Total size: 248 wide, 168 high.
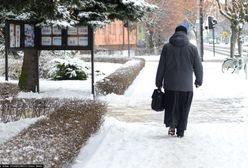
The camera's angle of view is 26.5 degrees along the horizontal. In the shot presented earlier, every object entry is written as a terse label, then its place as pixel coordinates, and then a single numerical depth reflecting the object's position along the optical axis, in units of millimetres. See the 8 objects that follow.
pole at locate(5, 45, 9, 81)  15556
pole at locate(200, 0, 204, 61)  36712
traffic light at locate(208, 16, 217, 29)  37406
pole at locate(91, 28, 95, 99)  14219
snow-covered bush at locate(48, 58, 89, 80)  21031
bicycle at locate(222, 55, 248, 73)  23859
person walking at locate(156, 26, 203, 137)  8219
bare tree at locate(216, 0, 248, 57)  32750
